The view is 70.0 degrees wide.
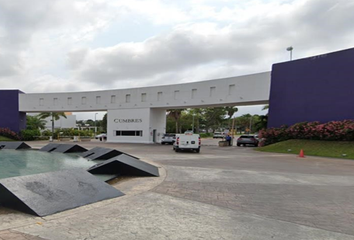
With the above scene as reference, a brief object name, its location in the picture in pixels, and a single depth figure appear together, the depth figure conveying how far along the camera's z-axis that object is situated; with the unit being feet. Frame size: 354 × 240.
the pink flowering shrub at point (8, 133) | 112.27
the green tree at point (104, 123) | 253.28
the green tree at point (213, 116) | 229.04
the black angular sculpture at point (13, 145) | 64.18
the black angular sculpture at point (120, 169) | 27.92
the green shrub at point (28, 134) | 116.47
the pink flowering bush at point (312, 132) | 60.18
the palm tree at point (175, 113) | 178.14
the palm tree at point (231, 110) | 230.42
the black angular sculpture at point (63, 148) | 54.36
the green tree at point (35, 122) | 148.56
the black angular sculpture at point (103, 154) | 41.86
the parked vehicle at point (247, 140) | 93.04
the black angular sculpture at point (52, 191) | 15.08
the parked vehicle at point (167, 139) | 100.45
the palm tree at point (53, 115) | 146.61
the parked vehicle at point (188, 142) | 63.21
